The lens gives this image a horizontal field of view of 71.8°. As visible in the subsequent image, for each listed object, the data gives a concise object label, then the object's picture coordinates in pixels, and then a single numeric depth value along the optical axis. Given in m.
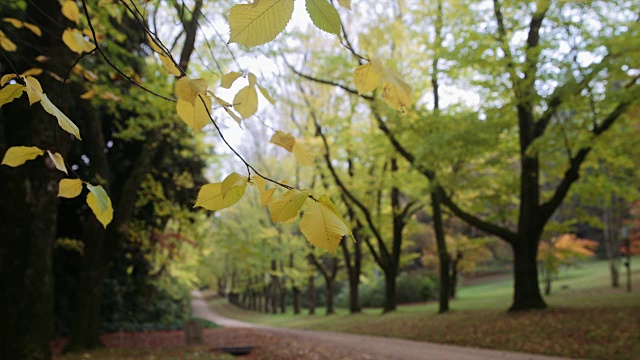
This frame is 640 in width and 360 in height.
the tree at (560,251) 12.61
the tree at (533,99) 8.49
